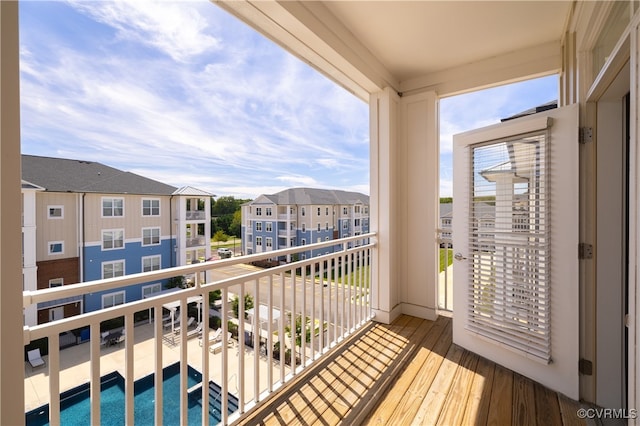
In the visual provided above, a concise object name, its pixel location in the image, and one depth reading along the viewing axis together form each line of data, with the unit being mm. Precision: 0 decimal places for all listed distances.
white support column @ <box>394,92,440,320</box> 3070
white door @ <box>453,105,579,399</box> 1875
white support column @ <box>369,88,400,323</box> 3008
